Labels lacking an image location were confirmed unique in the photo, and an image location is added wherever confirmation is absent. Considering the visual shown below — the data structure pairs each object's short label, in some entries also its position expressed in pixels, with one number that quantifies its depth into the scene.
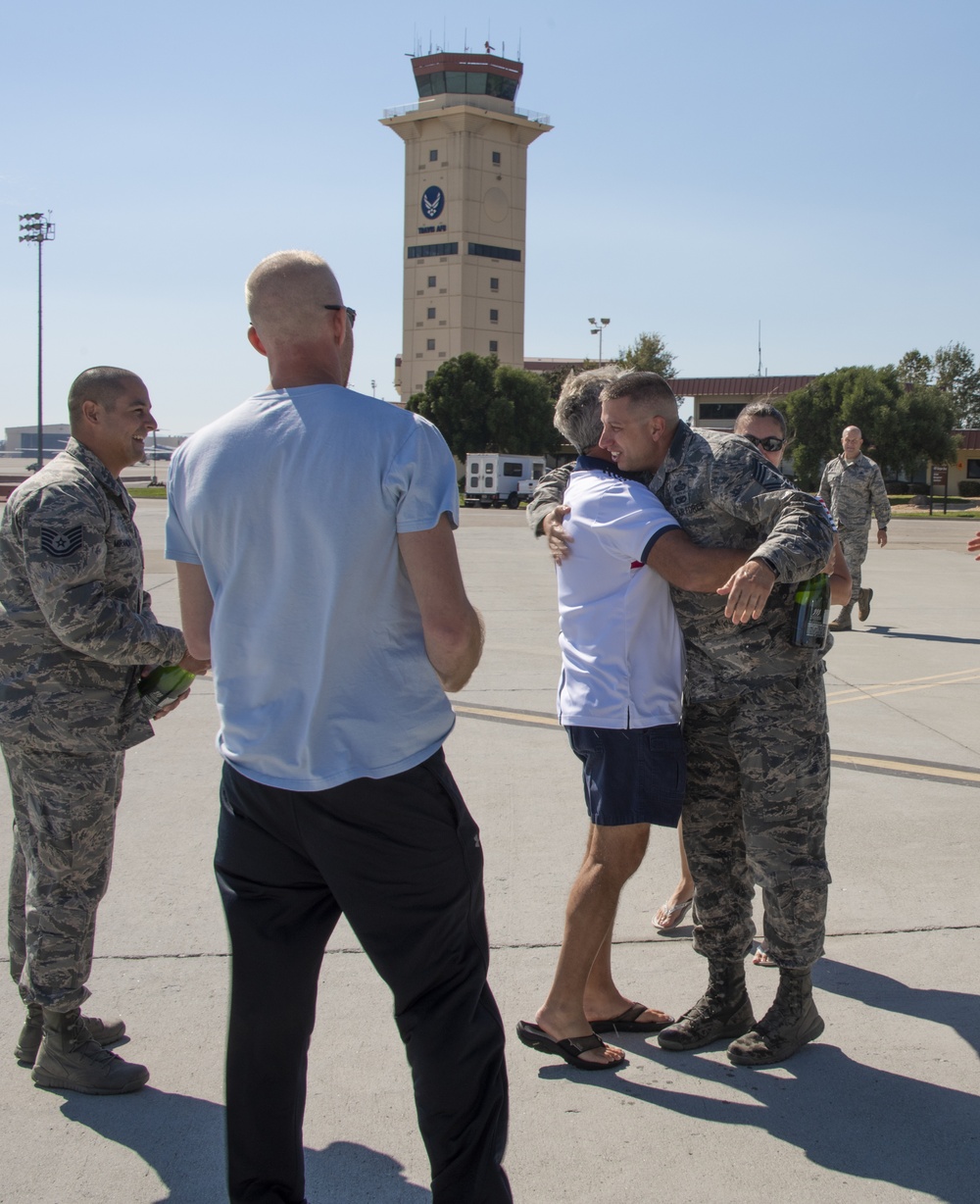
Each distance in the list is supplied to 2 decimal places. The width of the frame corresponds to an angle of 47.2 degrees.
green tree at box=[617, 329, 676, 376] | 61.50
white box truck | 48.84
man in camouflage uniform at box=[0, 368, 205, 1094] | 2.93
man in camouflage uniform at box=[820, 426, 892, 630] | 11.51
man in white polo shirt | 3.16
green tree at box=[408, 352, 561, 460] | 72.25
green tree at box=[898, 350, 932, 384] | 78.62
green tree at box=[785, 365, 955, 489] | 53.09
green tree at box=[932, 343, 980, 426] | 79.50
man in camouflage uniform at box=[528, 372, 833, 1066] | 3.16
